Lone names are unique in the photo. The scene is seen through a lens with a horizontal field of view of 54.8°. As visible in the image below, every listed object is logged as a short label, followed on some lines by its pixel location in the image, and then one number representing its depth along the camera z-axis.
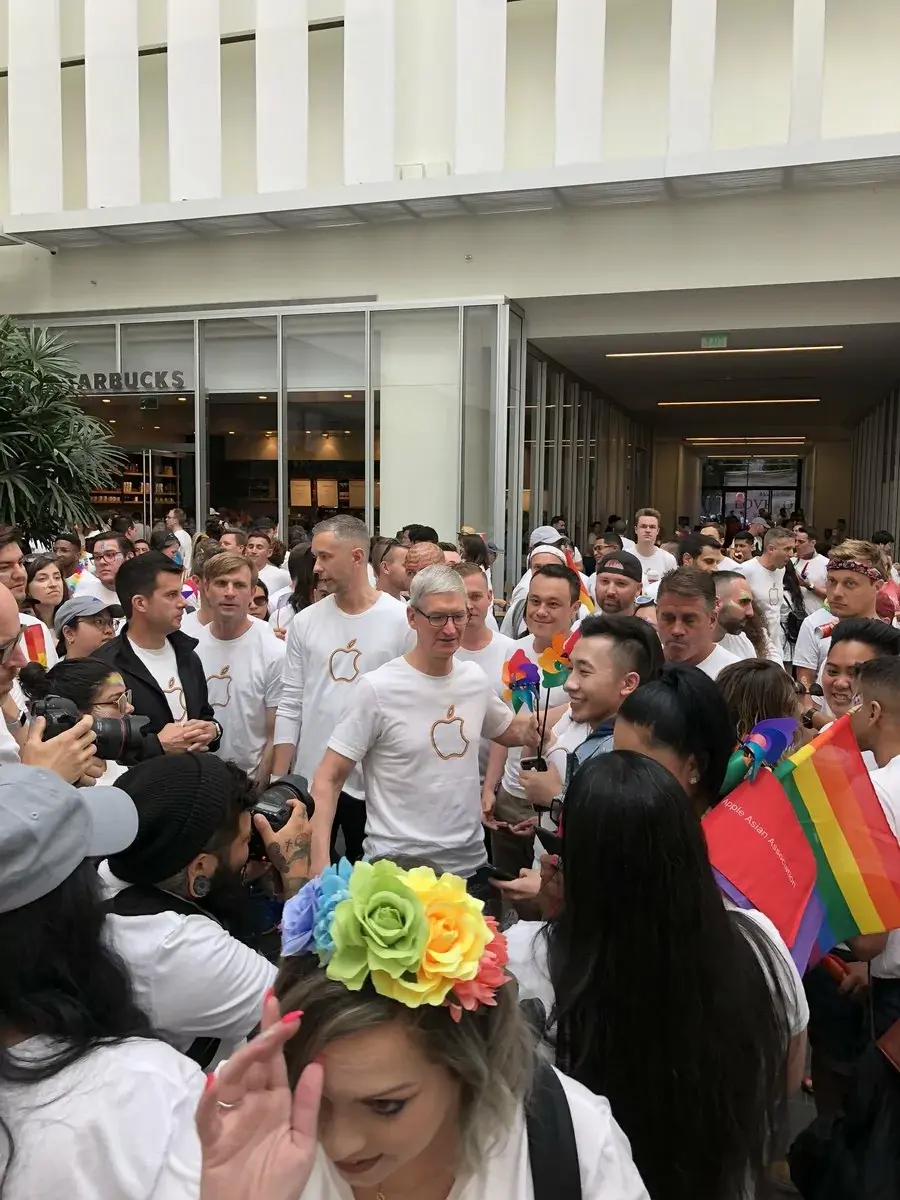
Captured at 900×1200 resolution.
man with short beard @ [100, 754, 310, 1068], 1.68
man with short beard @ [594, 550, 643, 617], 4.65
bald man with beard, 5.18
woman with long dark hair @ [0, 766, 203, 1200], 1.19
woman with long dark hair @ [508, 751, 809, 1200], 1.43
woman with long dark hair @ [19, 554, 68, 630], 5.32
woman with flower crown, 1.08
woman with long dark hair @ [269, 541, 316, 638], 5.35
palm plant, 8.61
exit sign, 12.00
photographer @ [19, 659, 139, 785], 2.90
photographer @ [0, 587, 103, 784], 2.34
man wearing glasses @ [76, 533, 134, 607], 6.03
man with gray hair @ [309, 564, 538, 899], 2.94
